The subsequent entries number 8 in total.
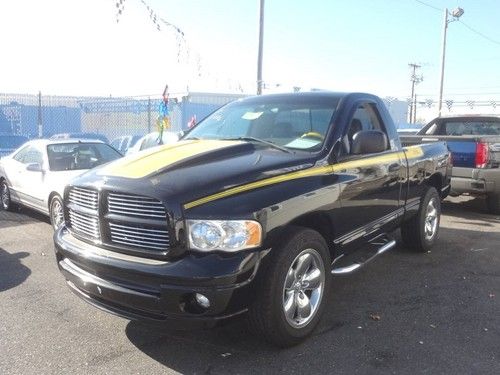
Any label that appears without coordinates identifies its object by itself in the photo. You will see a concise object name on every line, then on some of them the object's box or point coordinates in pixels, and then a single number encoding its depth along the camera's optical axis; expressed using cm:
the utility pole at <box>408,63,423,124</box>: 6419
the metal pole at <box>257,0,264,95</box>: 1298
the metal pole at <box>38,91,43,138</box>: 1492
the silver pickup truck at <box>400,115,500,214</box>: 819
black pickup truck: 312
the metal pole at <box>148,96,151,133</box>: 1826
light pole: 2654
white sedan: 724
